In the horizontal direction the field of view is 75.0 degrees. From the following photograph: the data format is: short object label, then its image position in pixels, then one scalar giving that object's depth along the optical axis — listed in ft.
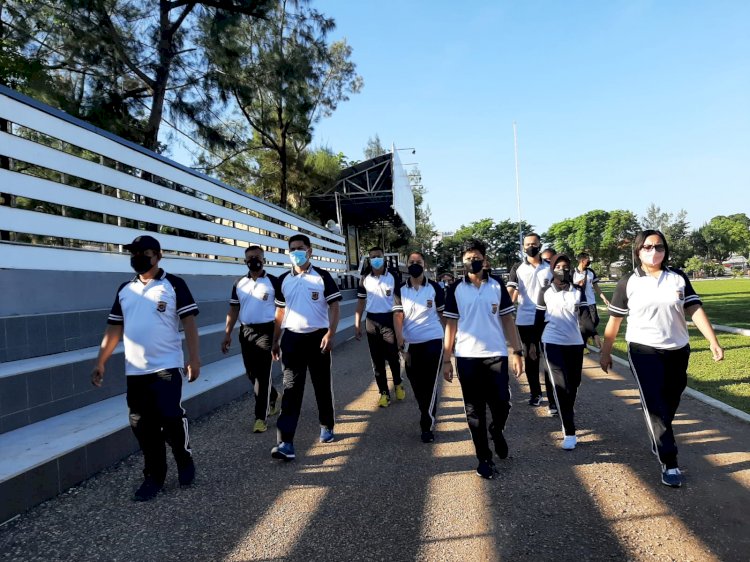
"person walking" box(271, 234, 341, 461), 13.74
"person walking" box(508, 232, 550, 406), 18.08
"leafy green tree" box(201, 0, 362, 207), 43.96
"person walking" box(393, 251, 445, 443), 14.94
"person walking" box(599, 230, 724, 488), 11.39
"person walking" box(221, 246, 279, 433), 16.51
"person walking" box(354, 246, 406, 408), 19.44
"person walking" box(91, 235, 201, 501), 11.30
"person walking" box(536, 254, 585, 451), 13.96
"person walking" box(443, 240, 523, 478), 12.47
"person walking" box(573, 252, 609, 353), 23.85
